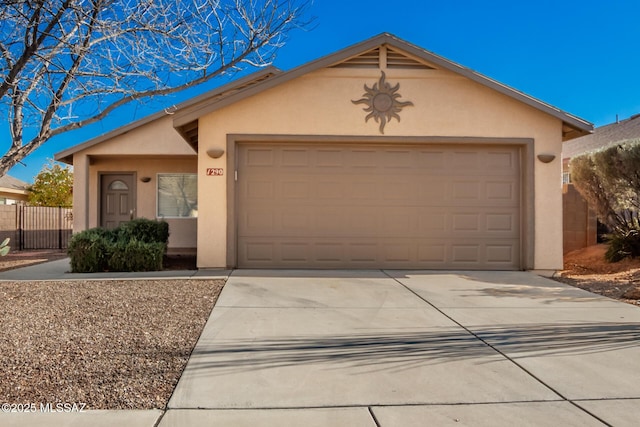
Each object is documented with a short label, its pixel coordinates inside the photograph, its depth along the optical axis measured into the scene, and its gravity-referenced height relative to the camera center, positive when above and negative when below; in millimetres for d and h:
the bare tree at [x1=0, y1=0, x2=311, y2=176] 4852 +1984
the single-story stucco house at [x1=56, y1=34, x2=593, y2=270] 8641 +851
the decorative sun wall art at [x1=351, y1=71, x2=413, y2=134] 8680 +2224
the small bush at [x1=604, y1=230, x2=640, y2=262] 9547 -702
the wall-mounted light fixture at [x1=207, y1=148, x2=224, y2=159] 8508 +1200
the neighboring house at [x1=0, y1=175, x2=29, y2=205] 23362 +1271
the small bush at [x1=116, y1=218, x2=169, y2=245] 9000 -344
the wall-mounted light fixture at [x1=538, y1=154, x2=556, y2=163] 8672 +1135
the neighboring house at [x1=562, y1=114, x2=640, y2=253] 11047 -185
